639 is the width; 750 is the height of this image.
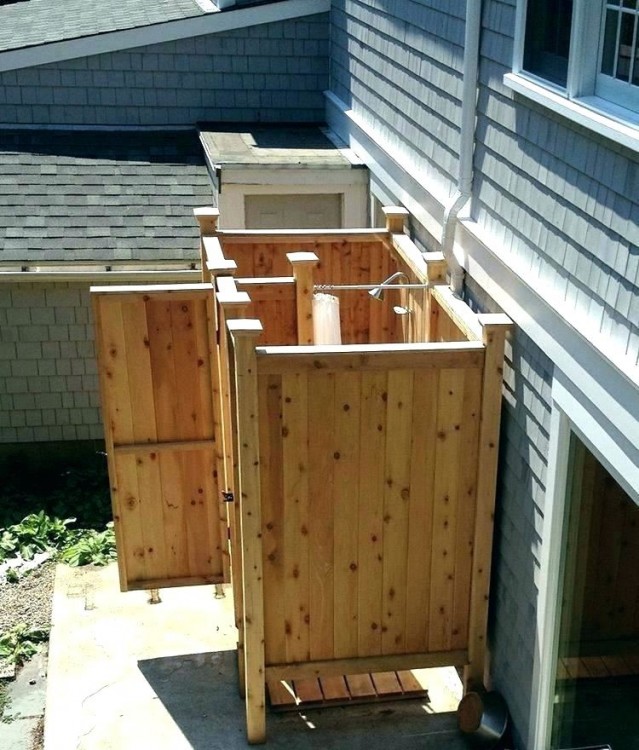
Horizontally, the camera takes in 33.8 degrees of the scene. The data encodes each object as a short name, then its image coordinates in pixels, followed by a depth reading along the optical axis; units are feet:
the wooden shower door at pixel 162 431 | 19.07
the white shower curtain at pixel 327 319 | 20.76
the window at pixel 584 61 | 12.60
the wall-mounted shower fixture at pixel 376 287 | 18.82
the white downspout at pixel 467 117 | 17.63
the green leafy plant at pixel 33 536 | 25.23
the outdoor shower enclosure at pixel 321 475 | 16.21
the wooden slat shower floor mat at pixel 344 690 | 19.17
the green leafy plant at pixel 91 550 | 24.48
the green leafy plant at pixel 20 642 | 21.07
